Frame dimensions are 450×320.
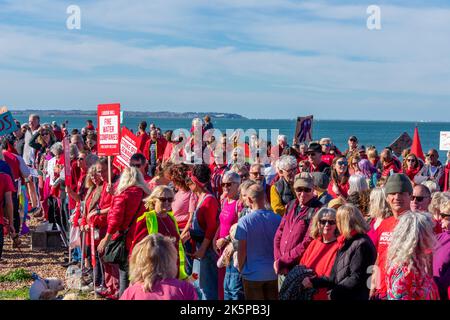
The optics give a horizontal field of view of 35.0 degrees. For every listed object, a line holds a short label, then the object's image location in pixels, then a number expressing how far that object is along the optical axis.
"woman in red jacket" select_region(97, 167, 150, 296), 7.83
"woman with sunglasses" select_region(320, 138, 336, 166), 13.06
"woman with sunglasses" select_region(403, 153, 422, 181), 13.53
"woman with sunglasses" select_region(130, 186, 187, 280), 7.06
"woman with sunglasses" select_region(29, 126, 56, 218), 16.48
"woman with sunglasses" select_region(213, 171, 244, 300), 7.45
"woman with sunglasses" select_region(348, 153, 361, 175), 11.26
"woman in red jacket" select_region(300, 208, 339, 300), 6.02
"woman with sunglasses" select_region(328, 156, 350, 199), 9.59
